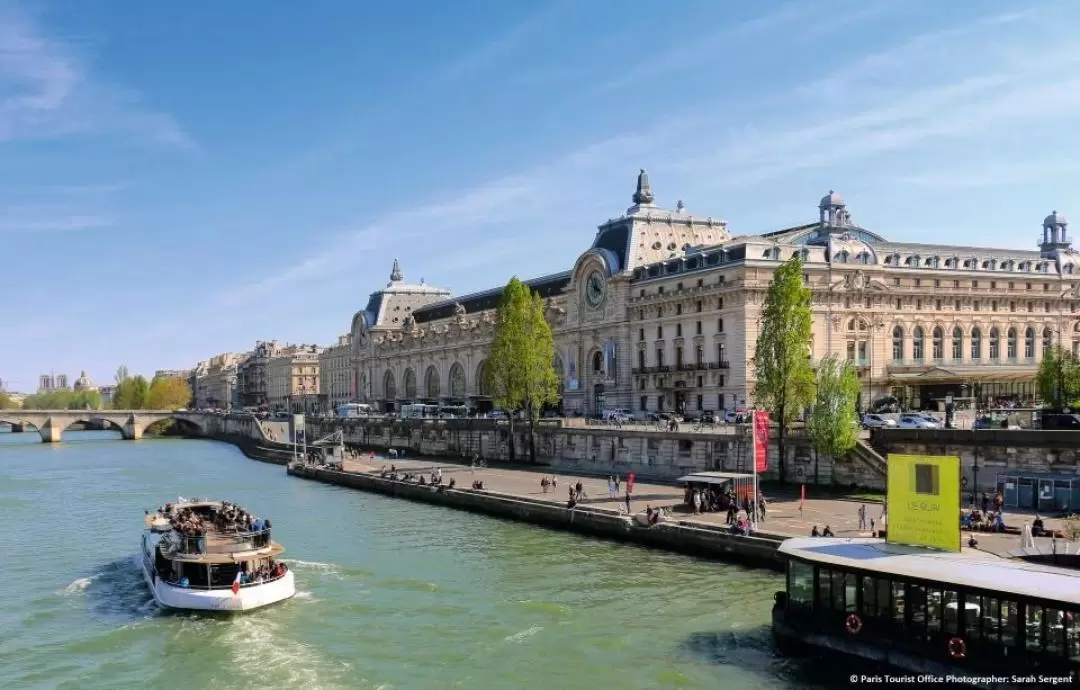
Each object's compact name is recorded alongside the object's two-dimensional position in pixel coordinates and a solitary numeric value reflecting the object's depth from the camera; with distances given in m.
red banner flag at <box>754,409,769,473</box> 45.09
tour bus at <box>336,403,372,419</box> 140.04
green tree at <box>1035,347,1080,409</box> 66.12
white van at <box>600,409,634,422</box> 79.84
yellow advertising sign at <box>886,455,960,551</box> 25.83
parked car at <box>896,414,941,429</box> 54.28
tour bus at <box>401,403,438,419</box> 119.24
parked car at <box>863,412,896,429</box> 54.49
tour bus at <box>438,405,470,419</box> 121.56
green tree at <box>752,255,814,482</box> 54.16
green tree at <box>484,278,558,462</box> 77.88
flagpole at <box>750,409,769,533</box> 39.91
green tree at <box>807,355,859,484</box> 49.47
